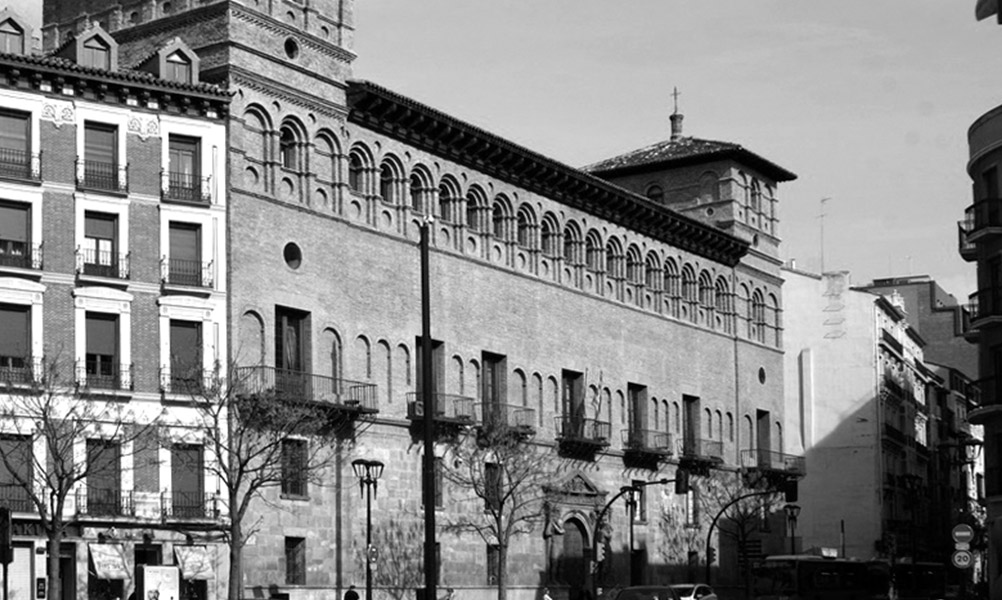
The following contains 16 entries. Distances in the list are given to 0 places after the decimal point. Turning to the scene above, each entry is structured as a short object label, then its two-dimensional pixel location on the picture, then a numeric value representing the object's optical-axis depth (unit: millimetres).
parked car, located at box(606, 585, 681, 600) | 44844
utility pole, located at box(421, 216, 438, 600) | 25750
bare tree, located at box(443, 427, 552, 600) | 56906
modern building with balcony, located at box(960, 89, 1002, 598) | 47188
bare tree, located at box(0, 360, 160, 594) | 44625
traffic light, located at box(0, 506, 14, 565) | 23938
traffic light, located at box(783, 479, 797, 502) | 58906
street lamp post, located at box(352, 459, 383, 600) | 45719
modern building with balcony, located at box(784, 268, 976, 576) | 90500
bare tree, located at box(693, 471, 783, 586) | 74438
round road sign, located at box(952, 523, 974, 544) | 34222
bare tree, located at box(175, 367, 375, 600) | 46344
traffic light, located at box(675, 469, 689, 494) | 56628
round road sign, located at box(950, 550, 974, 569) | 34219
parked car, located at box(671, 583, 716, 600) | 48266
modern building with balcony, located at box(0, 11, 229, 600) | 46031
